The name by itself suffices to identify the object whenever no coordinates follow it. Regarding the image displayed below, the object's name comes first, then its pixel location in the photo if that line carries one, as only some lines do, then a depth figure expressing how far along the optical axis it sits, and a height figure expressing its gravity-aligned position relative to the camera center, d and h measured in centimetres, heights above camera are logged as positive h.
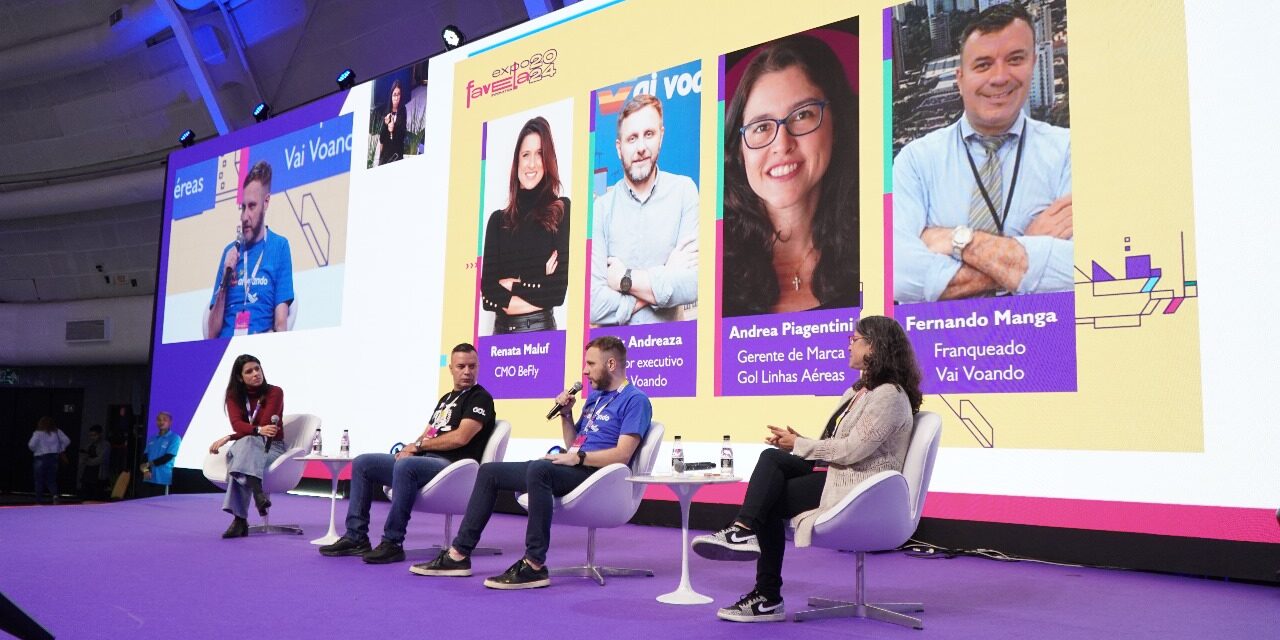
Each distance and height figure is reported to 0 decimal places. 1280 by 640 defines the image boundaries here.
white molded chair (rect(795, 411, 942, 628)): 300 -32
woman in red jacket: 554 -18
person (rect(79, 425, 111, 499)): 1325 -88
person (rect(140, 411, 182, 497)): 949 -50
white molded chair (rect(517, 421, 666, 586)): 380 -36
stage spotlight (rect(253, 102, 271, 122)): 985 +298
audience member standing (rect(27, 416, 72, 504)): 1242 -63
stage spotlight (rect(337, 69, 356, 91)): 874 +295
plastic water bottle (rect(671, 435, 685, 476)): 366 -19
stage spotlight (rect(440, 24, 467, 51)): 783 +300
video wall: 437 +105
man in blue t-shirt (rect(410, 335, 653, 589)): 374 -23
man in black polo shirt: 437 -25
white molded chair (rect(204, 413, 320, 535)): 560 -36
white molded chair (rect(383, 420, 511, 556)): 432 -37
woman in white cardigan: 309 -17
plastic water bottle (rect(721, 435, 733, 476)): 362 -19
